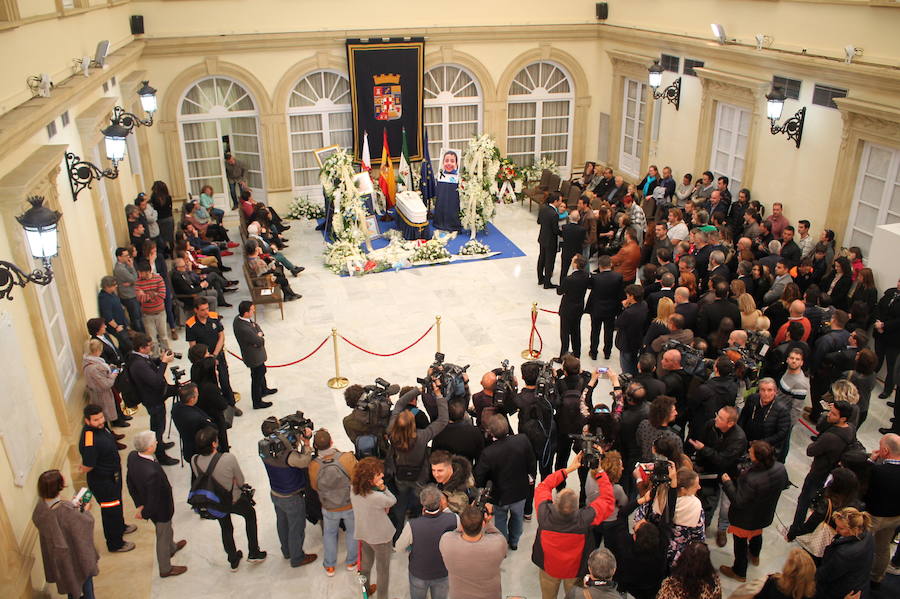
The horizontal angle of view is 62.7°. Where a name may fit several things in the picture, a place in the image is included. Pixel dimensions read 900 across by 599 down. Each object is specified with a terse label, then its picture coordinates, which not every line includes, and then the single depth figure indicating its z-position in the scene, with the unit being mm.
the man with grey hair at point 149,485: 6105
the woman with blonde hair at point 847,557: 5121
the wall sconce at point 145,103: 11597
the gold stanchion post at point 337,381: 9711
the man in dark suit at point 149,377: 7738
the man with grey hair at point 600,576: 4516
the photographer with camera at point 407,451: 6027
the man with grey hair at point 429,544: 5180
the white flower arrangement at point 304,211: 16656
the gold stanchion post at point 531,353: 10369
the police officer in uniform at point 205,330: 8508
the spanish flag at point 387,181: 15727
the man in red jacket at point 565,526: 5223
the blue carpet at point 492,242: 14444
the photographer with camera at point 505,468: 6051
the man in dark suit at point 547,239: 12031
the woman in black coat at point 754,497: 5752
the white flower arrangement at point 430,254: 13945
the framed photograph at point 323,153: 15195
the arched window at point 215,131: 16125
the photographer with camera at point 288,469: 6059
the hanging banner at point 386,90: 16422
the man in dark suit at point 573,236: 11453
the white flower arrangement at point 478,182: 14812
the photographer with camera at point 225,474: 5965
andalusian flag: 16047
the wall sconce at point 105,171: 8492
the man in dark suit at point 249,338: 8688
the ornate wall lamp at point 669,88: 14688
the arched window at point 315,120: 16578
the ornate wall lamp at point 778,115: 11594
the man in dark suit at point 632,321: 8953
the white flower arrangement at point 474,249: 14250
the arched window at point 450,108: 17469
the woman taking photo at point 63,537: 5566
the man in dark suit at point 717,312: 8562
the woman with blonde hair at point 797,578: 4559
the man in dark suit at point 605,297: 9555
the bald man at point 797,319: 8023
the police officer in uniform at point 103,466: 6371
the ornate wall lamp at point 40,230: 5711
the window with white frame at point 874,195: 10195
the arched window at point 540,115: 18031
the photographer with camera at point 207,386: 7621
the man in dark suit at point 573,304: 9508
